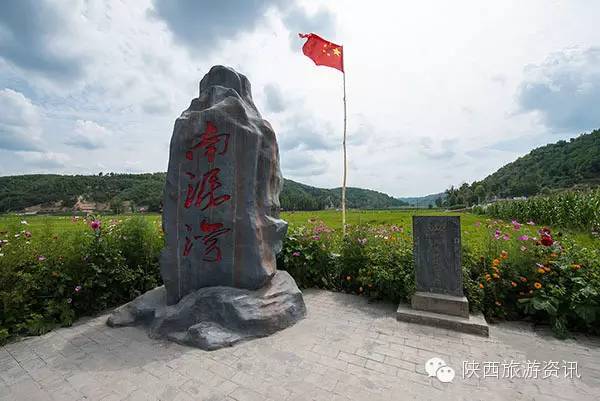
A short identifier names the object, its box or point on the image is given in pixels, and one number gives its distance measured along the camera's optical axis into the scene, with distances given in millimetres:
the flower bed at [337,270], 4141
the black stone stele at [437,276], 4328
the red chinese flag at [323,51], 8383
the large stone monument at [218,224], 4430
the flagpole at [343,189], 7977
